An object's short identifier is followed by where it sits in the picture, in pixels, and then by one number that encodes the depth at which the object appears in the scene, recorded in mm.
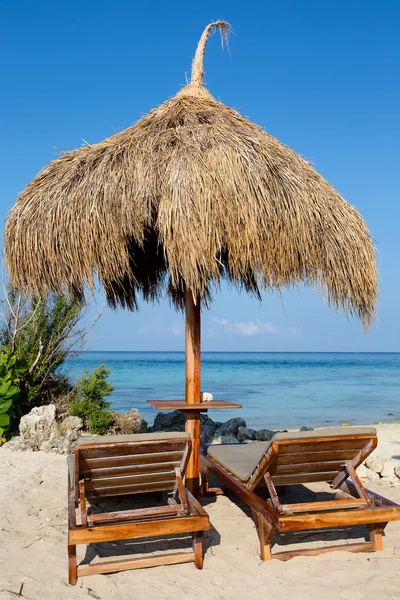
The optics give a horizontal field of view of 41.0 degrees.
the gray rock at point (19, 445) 5598
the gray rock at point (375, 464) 5078
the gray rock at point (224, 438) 6562
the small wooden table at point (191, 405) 4035
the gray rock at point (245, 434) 6508
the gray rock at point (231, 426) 6723
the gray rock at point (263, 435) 6465
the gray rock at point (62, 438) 5586
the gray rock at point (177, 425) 6734
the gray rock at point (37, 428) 5668
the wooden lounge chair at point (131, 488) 2891
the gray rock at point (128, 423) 6355
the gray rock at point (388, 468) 5012
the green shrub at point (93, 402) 6199
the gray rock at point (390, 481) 4844
